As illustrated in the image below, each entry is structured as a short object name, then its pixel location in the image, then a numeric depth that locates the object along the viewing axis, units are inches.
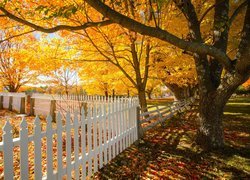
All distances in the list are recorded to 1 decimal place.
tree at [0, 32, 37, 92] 776.3
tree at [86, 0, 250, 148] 196.4
